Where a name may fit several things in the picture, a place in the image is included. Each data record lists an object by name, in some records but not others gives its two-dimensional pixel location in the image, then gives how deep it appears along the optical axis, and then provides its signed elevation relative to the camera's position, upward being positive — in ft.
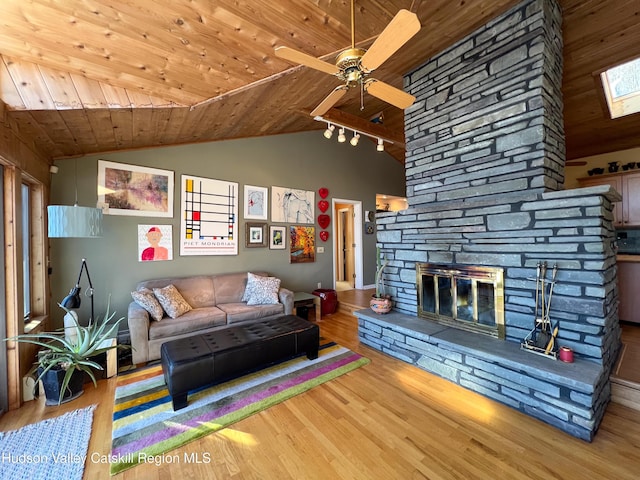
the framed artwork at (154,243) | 11.76 +0.00
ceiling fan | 4.53 +3.65
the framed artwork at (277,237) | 15.65 +0.23
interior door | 20.81 -0.70
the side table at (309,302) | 14.40 -3.41
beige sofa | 9.41 -2.98
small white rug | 5.11 -4.39
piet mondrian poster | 12.79 +1.28
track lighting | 11.13 +4.96
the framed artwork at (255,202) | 14.67 +2.24
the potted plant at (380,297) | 10.87 -2.47
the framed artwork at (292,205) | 15.75 +2.20
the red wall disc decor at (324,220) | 17.74 +1.35
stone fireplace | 6.59 +0.38
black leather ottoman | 7.01 -3.28
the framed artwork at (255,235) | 14.70 +0.35
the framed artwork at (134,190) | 10.96 +2.35
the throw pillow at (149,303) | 10.00 -2.30
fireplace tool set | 7.06 -2.43
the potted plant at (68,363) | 7.17 -3.34
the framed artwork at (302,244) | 16.52 -0.22
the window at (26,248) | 8.38 -0.11
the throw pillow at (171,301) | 10.46 -2.37
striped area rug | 5.86 -4.43
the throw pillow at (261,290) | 12.63 -2.40
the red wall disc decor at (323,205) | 17.70 +2.35
